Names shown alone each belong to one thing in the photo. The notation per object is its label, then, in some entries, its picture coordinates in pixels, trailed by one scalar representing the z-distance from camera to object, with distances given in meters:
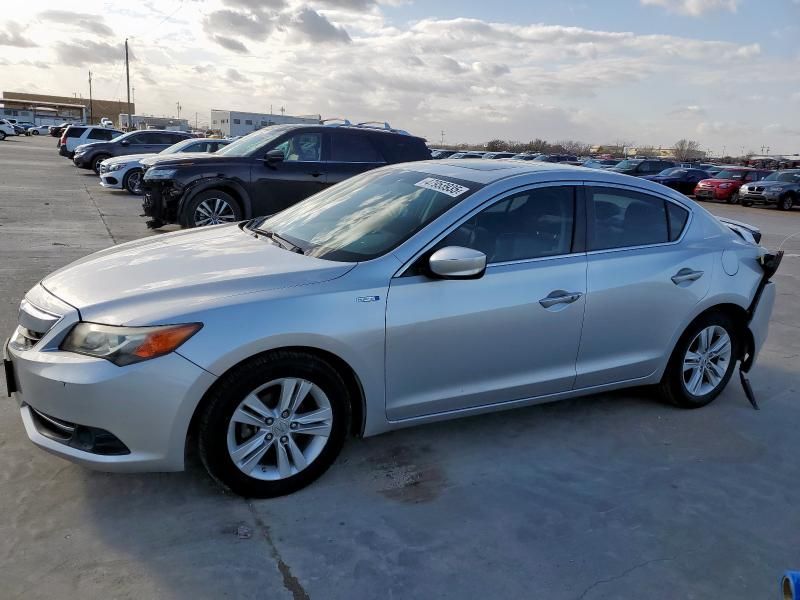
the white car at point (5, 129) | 49.17
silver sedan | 2.86
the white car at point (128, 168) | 16.81
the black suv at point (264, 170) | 9.33
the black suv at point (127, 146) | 22.06
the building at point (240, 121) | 81.62
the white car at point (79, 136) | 28.17
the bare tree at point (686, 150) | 108.30
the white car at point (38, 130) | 70.81
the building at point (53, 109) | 98.81
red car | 27.34
